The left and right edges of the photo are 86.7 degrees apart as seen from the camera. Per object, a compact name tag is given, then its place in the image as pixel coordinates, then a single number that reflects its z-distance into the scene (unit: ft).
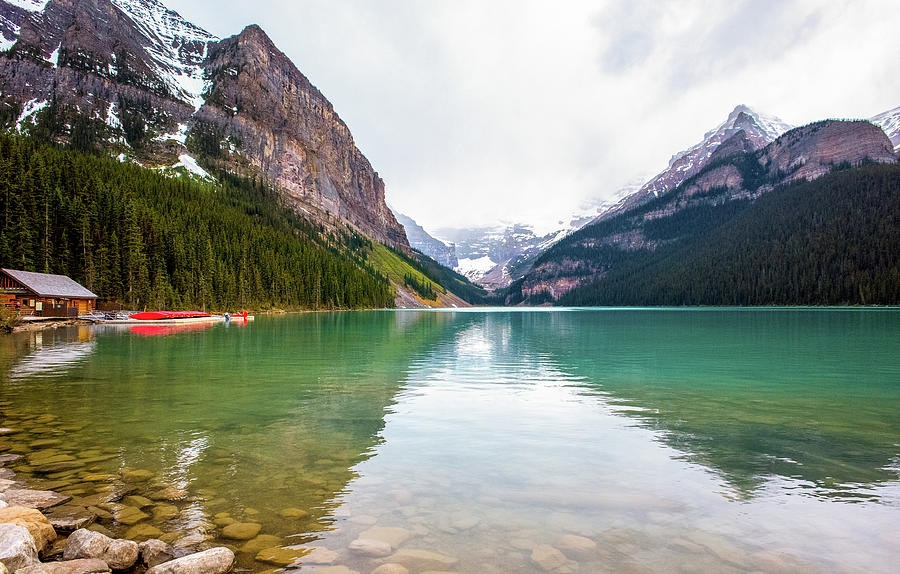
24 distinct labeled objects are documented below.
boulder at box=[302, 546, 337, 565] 21.59
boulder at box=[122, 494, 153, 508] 27.71
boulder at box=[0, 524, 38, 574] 18.69
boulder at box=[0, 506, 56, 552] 21.72
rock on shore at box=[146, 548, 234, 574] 19.51
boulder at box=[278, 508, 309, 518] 26.89
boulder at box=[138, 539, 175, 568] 20.90
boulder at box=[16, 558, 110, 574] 18.69
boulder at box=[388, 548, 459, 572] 21.33
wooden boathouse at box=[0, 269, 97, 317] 196.75
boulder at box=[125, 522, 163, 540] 23.70
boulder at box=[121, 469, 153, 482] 32.09
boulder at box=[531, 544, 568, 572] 21.75
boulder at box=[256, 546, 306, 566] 21.56
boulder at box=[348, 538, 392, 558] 22.50
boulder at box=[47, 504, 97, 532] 24.14
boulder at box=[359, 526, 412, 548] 23.89
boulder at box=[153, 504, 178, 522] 26.00
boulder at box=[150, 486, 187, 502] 28.79
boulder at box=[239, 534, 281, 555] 22.77
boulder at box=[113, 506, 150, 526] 25.54
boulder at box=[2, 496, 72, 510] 26.45
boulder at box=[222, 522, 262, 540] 24.08
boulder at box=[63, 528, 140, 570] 20.49
